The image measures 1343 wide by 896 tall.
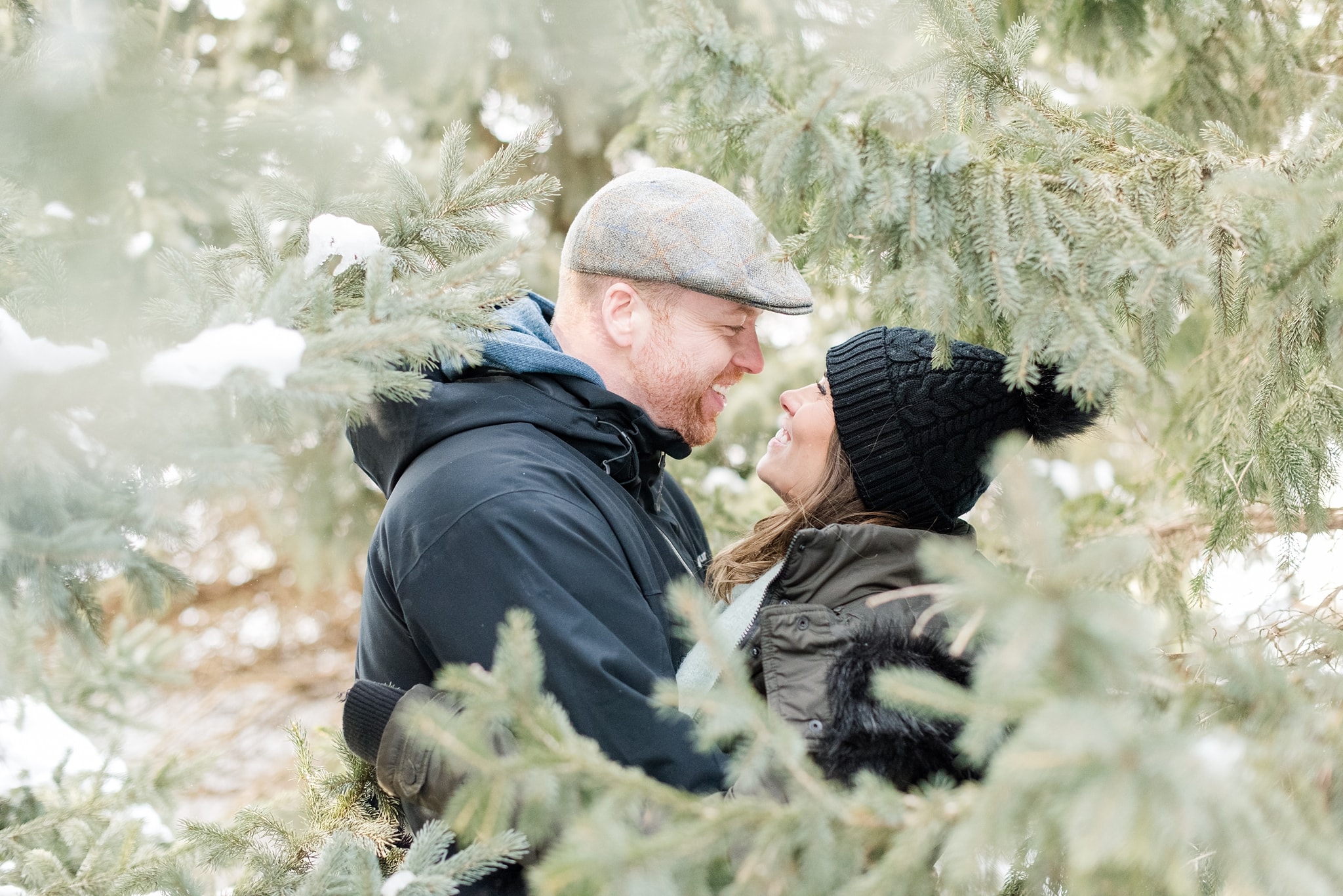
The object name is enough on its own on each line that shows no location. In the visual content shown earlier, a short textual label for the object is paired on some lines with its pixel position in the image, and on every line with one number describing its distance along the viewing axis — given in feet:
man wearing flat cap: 6.16
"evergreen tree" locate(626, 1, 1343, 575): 5.47
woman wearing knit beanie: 6.22
